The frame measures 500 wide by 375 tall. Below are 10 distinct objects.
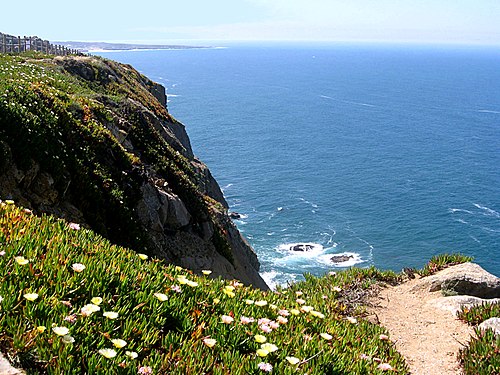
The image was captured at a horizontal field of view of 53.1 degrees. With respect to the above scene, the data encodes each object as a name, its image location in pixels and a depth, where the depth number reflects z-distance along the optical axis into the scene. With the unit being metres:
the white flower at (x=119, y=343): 3.97
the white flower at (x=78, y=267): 4.81
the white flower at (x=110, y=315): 4.30
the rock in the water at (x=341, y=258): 53.41
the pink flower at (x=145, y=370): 3.88
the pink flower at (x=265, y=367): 4.46
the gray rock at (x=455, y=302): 10.59
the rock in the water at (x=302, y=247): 55.60
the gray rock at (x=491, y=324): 8.55
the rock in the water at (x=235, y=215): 60.74
